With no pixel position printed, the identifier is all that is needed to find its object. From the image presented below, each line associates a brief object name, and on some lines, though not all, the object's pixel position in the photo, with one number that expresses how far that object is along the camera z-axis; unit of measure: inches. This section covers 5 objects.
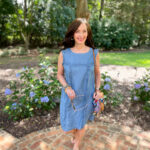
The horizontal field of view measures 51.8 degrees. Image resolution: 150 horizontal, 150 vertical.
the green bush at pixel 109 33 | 558.7
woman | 72.0
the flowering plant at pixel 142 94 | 132.6
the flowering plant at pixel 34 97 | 116.0
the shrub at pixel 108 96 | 128.7
